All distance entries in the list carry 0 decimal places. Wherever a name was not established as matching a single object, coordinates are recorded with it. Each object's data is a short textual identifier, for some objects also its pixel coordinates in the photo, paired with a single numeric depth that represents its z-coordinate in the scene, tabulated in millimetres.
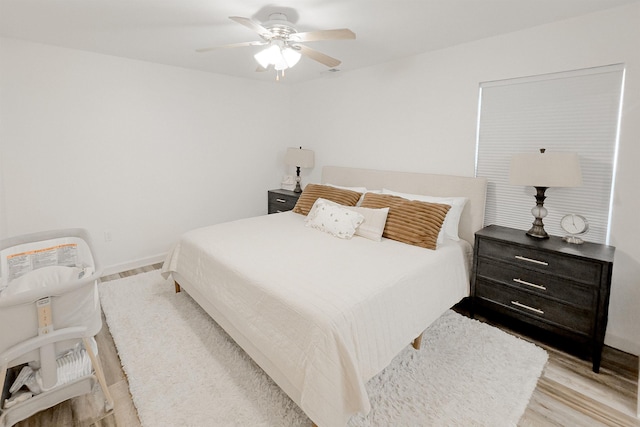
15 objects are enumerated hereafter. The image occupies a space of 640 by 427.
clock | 2363
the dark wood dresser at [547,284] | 2096
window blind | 2346
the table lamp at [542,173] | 2271
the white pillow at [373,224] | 2814
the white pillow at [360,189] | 3515
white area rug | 1751
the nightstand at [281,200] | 4402
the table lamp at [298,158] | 4531
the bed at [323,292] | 1536
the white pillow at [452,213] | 2891
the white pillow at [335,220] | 2887
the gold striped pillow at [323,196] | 3473
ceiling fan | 2180
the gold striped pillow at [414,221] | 2637
